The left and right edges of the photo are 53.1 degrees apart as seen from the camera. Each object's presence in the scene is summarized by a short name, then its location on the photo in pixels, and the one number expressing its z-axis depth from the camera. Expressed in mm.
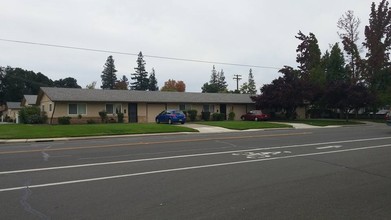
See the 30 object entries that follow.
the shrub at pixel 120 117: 40478
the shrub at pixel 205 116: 46194
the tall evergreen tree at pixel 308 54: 61188
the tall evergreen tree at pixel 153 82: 121500
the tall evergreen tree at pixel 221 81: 132312
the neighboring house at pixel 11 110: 69319
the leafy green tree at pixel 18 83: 106250
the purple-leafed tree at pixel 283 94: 45250
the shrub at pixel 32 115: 39100
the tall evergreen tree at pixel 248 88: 98750
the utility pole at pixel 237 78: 80812
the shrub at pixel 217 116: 46716
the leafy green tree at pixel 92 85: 103250
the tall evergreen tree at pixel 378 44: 52344
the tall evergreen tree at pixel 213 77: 133962
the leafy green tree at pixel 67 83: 116875
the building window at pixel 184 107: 46031
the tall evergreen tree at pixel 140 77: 113938
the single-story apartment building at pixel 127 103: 38812
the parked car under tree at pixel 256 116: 46062
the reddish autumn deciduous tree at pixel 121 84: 111738
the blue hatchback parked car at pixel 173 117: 36344
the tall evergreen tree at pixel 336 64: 57219
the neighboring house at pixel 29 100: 59225
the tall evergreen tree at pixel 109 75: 118188
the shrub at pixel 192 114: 44438
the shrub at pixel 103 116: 39584
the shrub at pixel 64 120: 36816
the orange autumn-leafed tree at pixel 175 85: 110506
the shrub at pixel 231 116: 49031
